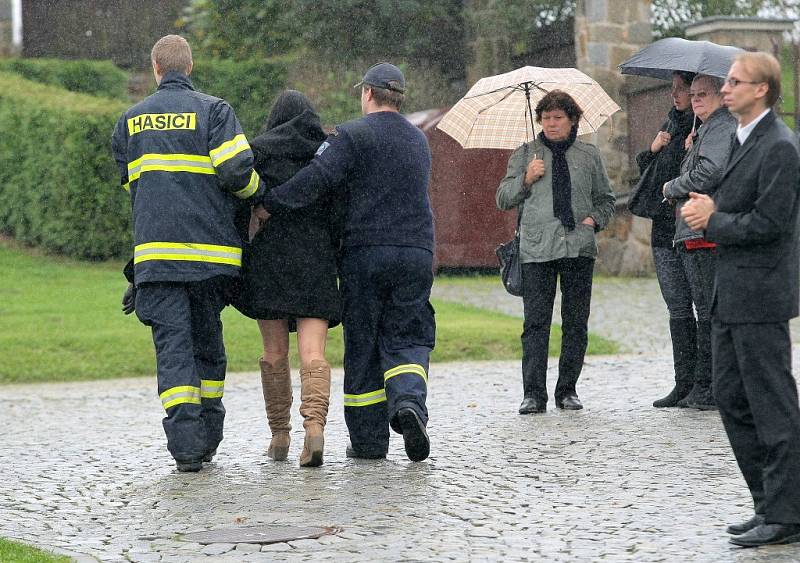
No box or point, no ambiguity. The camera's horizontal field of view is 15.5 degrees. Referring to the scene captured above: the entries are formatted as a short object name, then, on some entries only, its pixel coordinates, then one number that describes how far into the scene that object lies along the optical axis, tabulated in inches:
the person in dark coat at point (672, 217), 698.9
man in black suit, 410.0
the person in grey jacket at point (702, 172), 642.6
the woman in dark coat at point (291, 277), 575.1
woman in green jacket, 702.6
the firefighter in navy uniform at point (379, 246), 571.7
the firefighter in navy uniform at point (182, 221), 563.6
